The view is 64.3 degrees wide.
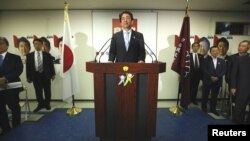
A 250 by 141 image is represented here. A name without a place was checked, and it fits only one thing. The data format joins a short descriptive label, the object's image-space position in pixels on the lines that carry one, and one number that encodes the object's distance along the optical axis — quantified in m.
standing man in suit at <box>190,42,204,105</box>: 4.77
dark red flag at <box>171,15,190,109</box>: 3.90
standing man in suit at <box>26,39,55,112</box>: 4.44
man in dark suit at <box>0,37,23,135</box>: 3.31
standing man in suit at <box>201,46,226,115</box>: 4.29
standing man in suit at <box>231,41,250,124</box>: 3.53
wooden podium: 2.22
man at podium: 2.53
